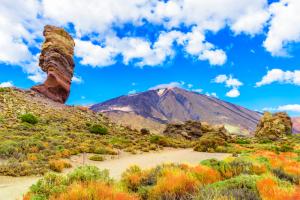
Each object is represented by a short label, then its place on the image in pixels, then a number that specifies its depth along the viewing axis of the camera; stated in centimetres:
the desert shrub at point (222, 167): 1004
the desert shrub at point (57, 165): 1585
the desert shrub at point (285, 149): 3466
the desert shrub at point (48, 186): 679
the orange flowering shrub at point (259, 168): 1030
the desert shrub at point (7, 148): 1891
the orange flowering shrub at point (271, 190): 600
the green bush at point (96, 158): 2147
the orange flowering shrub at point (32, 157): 1787
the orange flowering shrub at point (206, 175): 905
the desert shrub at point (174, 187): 701
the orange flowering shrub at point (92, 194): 586
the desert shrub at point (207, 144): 3466
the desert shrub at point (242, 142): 5579
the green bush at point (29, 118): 3672
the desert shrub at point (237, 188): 639
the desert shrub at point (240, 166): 1027
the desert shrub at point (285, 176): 964
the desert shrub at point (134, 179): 901
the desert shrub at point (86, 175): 780
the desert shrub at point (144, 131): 5194
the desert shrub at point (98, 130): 4062
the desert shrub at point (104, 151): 2464
